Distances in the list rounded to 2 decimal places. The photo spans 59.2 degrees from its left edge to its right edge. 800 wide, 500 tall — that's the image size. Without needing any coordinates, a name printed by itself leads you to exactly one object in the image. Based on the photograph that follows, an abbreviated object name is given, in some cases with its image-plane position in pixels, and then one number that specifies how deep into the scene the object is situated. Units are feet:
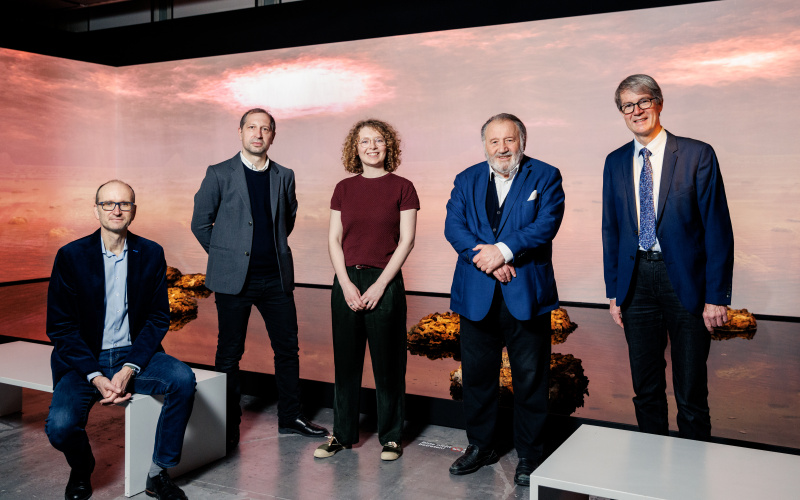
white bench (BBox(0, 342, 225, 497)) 8.79
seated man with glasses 8.55
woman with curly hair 10.01
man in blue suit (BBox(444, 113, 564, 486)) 9.12
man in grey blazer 10.58
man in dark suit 8.38
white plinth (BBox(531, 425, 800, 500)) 5.85
